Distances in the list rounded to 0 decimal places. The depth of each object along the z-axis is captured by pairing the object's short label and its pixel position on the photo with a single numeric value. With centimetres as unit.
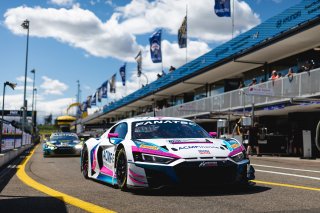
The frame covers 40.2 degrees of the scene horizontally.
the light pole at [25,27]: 4669
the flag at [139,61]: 4859
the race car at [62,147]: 1927
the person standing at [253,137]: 2044
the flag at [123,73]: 5519
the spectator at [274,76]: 2179
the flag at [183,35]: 3512
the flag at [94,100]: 7789
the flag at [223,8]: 2790
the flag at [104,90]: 6712
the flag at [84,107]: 9301
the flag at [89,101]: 8815
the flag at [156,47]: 3756
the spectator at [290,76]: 2014
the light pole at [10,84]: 2745
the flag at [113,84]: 6106
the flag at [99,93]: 7111
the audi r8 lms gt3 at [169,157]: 618
